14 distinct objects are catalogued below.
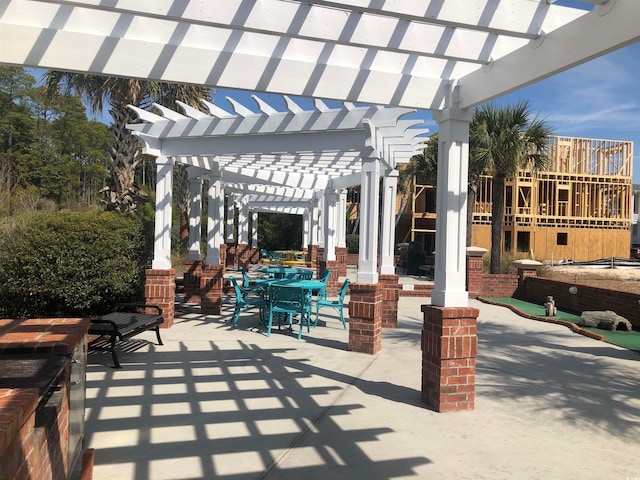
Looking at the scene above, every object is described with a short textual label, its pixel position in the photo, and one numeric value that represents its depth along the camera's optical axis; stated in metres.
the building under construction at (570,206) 26.80
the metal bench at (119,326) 5.50
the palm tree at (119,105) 12.48
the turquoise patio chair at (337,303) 8.52
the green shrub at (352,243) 30.89
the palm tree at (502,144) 15.65
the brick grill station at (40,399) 1.57
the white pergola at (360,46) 3.29
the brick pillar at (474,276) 13.70
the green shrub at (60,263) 6.78
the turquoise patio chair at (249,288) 8.94
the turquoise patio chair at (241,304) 8.21
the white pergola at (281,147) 6.80
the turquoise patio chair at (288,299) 7.59
